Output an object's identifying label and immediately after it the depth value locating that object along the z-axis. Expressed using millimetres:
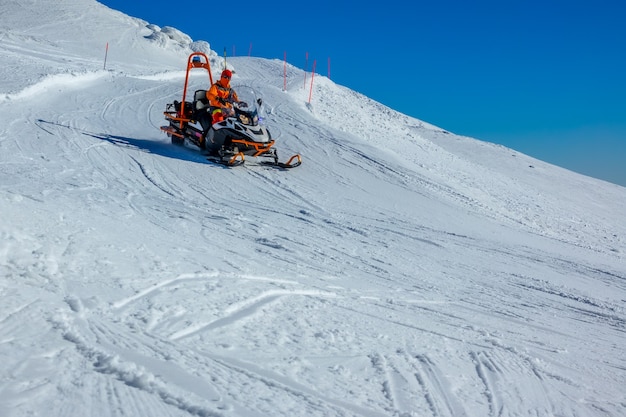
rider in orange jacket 11945
